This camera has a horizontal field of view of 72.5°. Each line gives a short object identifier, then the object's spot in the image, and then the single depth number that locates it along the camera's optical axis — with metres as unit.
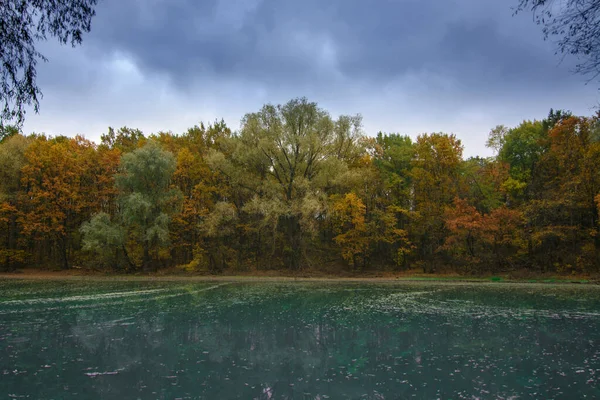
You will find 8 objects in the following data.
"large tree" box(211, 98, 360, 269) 43.94
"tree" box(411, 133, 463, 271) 42.94
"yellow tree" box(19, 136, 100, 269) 44.28
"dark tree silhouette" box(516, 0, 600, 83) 6.57
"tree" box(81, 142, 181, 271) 40.81
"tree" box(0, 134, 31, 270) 43.62
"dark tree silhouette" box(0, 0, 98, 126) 7.53
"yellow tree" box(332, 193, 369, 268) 42.56
